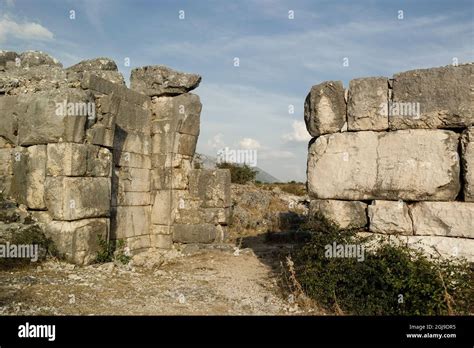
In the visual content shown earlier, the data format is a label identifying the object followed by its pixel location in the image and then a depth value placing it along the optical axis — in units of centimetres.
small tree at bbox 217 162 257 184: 2298
